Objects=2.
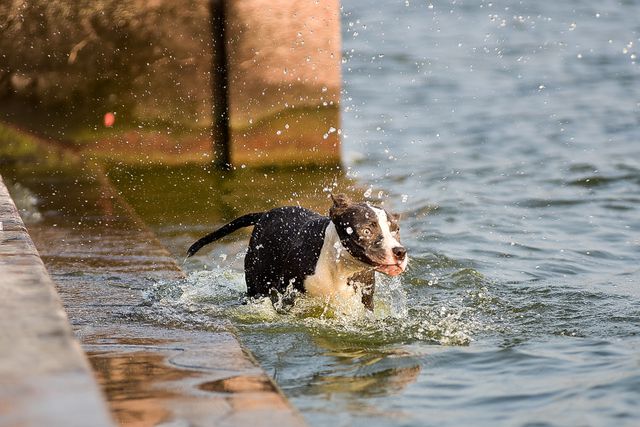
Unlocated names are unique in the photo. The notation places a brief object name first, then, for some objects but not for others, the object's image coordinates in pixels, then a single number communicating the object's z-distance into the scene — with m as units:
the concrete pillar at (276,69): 20.47
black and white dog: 11.59
